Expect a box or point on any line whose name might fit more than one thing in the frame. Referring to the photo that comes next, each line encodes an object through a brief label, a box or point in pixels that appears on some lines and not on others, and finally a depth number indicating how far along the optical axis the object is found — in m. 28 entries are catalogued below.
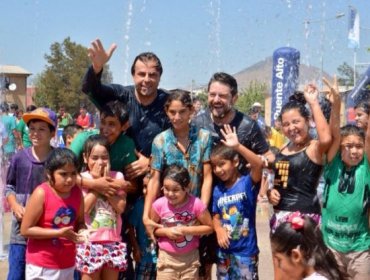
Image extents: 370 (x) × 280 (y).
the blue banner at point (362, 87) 11.26
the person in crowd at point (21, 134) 9.84
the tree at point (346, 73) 60.98
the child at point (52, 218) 4.32
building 44.31
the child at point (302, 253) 3.08
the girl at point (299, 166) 4.46
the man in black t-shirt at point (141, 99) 4.78
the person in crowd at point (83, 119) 17.83
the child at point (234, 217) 4.58
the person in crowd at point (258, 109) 13.52
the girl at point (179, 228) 4.53
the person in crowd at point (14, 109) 17.45
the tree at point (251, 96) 55.50
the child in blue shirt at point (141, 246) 4.80
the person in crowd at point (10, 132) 13.01
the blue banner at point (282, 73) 14.48
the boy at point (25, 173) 4.59
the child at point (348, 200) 4.47
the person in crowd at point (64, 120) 21.83
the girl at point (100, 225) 4.54
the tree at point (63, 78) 45.97
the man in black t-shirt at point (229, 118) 4.67
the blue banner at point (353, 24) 22.95
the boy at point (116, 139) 4.71
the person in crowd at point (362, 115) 5.43
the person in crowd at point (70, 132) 7.04
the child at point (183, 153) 4.64
